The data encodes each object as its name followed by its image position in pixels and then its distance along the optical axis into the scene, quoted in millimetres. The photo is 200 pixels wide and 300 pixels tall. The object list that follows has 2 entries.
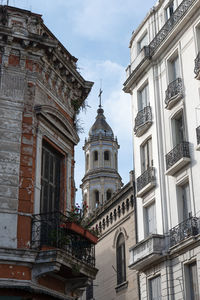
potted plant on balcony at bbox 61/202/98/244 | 13695
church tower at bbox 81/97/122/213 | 54156
